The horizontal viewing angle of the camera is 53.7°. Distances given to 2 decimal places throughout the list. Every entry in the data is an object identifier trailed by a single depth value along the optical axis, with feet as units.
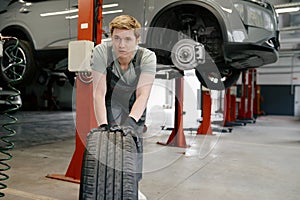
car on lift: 9.49
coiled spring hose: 5.75
